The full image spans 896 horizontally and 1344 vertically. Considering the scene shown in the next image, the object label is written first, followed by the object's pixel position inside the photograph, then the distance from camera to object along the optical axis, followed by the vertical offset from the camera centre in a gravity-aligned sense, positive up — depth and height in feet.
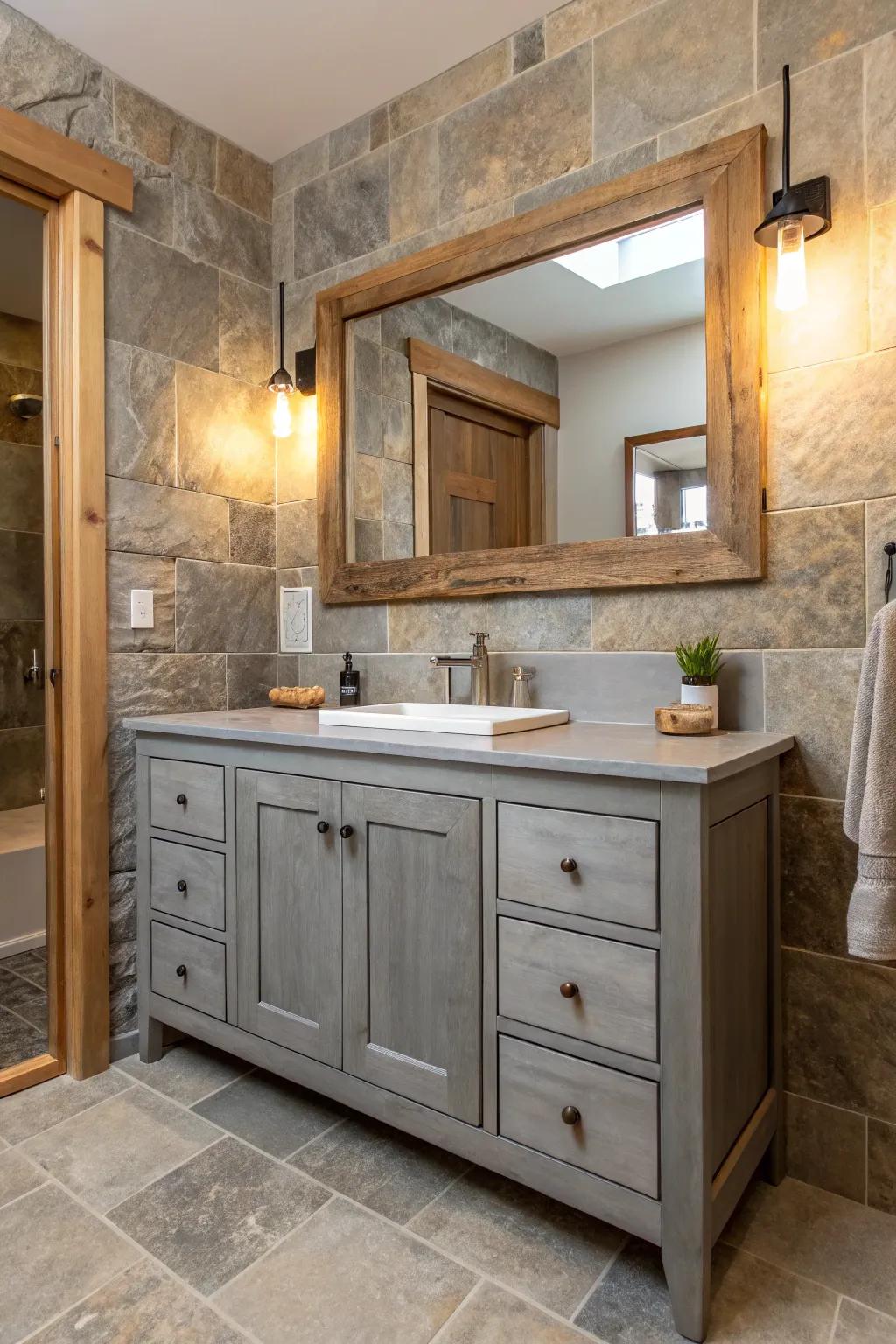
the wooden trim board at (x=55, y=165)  6.04 +3.85
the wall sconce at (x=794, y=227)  4.80 +2.58
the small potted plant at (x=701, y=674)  5.27 -0.15
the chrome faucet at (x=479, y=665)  6.48 -0.11
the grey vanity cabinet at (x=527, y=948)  3.95 -1.74
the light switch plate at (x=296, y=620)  8.04 +0.32
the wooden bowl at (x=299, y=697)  7.41 -0.42
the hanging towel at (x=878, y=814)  4.06 -0.83
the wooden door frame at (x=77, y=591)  6.46 +0.50
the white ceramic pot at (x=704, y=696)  5.26 -0.29
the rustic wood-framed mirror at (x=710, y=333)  5.27 +2.11
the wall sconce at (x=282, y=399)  7.73 +2.47
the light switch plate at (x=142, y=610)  6.97 +0.37
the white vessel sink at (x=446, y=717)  5.11 -0.48
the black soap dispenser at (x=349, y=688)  7.38 -0.33
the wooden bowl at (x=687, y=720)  5.10 -0.44
